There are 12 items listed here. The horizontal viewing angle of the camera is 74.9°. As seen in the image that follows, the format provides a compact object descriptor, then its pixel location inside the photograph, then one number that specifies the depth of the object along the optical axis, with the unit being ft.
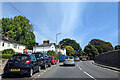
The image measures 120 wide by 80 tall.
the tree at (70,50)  172.43
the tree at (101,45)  161.00
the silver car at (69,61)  38.63
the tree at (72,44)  189.31
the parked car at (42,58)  27.90
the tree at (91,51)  148.90
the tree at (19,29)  90.63
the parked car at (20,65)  16.94
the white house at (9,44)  73.31
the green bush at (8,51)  57.62
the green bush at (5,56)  47.00
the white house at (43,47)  135.46
